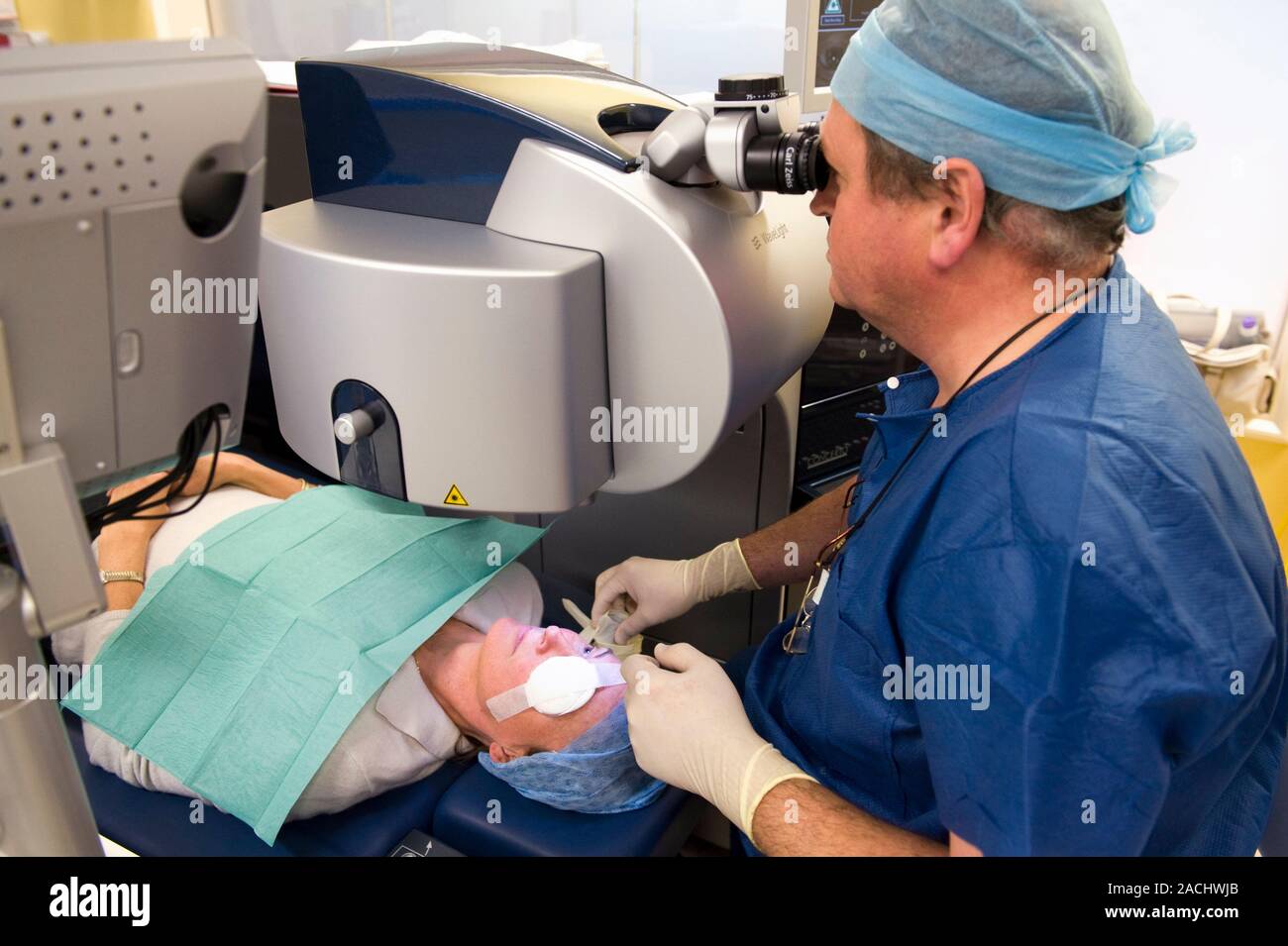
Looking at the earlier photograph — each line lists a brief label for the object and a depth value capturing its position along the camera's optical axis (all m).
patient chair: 0.98
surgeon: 0.68
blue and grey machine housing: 0.79
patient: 1.01
